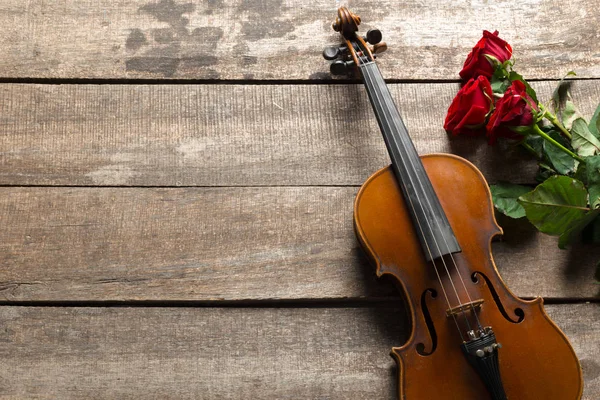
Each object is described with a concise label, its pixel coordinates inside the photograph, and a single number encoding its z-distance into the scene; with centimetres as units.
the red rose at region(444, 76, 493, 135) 105
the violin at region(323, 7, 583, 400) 89
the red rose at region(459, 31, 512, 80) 109
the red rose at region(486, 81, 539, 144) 102
